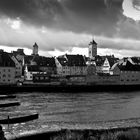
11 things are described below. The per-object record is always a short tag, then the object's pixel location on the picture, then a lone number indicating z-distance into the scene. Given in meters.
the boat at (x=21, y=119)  25.89
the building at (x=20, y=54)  122.47
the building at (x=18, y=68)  101.06
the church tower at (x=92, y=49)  150.49
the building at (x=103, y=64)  115.72
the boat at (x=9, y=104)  40.14
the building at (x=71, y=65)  112.06
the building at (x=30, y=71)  92.40
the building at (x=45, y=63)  109.47
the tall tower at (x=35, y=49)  148.68
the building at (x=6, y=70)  82.44
